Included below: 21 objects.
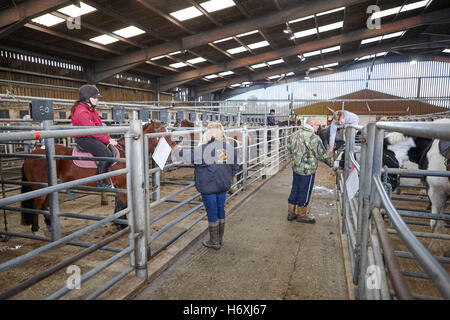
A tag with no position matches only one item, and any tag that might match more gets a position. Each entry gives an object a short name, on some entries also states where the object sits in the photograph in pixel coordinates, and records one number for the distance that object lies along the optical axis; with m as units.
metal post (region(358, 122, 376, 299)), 1.75
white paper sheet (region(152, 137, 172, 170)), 3.05
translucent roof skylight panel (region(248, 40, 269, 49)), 17.34
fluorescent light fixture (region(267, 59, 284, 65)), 23.61
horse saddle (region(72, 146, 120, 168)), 4.08
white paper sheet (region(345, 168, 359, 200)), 2.40
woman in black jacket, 3.37
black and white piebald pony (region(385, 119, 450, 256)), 3.18
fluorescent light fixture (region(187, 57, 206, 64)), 18.83
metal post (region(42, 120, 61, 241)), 3.31
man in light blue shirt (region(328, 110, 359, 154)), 5.50
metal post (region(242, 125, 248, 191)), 5.86
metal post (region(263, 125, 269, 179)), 7.31
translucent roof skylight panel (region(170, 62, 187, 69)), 19.20
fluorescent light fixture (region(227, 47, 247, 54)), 17.83
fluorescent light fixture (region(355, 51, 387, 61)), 25.44
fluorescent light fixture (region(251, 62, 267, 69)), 23.67
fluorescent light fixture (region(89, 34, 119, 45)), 12.70
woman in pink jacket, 3.92
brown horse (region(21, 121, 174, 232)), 3.95
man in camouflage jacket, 4.43
